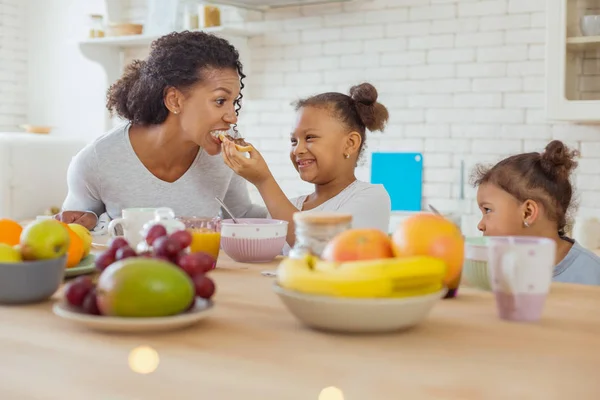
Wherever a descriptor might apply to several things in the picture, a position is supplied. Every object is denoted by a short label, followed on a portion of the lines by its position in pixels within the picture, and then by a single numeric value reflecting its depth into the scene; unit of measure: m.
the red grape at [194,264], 1.07
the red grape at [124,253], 1.13
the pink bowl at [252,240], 1.67
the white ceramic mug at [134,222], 1.52
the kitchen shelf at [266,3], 4.04
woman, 2.57
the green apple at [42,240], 1.17
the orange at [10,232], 1.37
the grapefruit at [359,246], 1.01
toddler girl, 2.25
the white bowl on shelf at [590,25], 3.19
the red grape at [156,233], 1.26
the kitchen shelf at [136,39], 4.13
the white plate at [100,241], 1.93
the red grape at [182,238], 1.12
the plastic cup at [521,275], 1.06
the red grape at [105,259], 1.17
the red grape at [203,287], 1.06
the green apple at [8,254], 1.15
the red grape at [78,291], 1.03
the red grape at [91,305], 1.01
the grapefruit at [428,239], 1.01
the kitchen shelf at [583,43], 3.21
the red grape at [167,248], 1.09
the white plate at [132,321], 0.96
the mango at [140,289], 0.96
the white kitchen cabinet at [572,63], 3.21
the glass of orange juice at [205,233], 1.57
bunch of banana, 0.95
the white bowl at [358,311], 0.95
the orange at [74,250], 1.43
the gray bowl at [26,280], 1.14
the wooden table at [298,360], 0.79
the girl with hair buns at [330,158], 2.33
